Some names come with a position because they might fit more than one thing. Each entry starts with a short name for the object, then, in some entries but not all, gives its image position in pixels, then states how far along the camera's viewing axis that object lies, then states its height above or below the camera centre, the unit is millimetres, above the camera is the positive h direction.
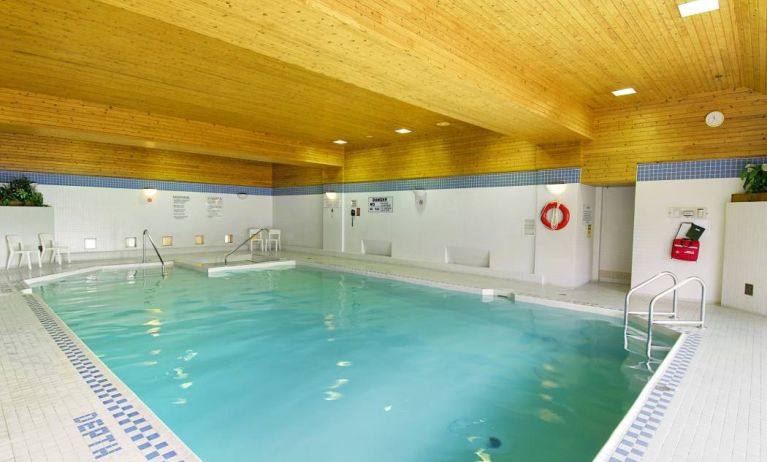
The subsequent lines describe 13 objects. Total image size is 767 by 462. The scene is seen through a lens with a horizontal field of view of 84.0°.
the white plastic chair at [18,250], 8117 -751
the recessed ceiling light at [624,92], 5680 +1691
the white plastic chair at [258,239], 12812 -784
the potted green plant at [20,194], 8461 +363
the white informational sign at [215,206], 12188 +198
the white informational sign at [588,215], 7394 +12
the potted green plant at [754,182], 5312 +438
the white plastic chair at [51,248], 8719 -757
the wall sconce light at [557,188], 7237 +469
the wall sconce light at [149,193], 10875 +495
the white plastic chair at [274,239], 12789 -783
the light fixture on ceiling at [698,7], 3314 +1668
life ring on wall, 7199 +9
